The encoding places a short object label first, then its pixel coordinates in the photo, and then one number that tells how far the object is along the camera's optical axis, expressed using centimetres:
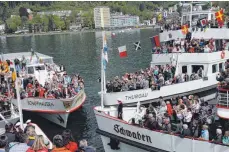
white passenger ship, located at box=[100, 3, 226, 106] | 2000
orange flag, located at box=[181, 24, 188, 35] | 2423
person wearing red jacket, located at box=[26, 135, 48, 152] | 756
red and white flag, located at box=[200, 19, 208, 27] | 2428
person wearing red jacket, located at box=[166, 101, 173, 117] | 1436
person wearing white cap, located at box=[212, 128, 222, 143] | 1172
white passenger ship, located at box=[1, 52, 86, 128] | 2042
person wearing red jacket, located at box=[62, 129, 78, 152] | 767
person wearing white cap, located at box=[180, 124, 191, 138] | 1249
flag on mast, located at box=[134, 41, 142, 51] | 1889
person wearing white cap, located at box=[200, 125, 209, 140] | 1207
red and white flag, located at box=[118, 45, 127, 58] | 1730
